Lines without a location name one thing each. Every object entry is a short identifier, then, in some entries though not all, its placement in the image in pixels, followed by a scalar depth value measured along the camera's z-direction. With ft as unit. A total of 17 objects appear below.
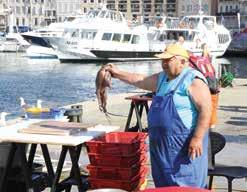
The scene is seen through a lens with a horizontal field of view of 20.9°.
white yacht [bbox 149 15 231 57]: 220.02
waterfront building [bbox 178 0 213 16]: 458.91
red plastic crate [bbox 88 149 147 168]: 19.04
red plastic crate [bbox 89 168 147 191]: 19.19
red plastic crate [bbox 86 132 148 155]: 18.98
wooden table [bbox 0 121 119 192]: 17.94
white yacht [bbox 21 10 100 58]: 218.71
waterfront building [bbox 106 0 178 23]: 509.76
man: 16.31
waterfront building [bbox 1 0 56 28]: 450.71
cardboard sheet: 18.48
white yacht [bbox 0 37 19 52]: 283.18
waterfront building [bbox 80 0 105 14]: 469.73
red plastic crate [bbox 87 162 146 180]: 19.08
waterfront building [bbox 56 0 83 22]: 447.83
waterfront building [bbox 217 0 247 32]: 380.78
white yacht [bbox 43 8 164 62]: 201.05
